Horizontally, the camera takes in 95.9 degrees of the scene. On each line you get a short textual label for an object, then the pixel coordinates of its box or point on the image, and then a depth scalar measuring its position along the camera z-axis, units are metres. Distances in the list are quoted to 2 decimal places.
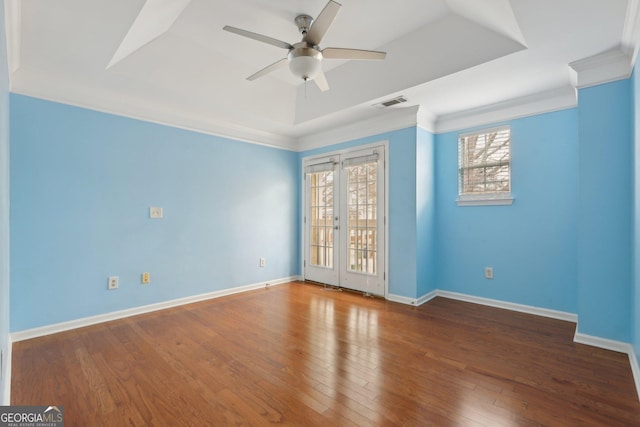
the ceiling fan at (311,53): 2.02
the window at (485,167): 3.59
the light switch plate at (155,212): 3.51
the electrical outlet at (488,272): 3.70
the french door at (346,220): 4.17
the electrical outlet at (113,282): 3.19
